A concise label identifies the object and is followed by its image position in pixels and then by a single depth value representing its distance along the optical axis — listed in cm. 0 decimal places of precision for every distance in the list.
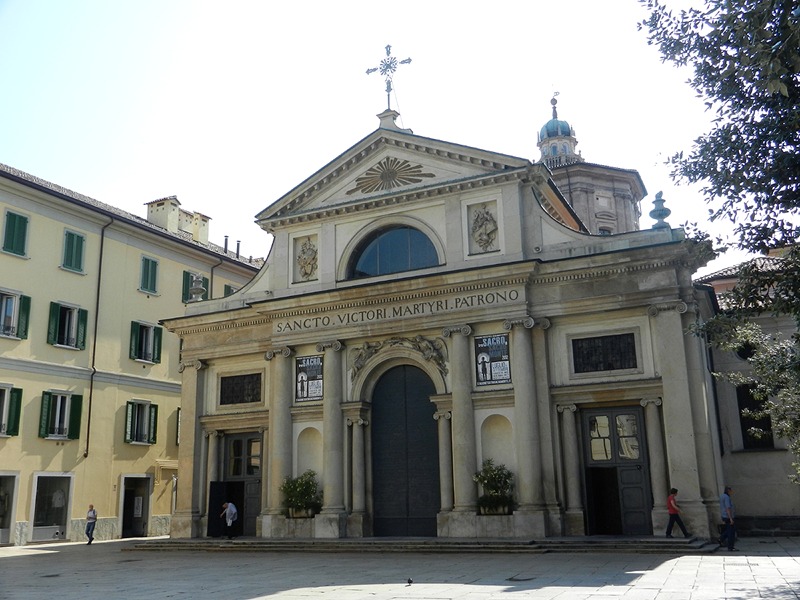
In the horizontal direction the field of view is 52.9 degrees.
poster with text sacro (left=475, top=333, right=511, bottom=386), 2254
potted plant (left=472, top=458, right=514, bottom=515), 2130
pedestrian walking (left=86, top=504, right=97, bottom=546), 2745
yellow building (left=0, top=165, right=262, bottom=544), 2788
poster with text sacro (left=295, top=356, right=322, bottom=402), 2509
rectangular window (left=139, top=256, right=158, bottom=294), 3362
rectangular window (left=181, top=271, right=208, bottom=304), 3581
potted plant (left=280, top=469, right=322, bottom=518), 2373
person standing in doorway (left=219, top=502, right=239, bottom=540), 2428
